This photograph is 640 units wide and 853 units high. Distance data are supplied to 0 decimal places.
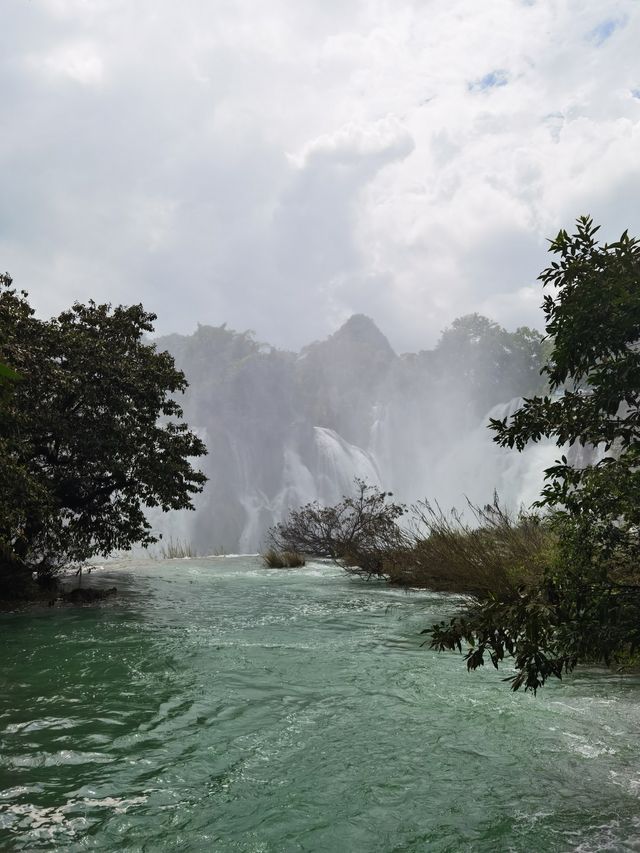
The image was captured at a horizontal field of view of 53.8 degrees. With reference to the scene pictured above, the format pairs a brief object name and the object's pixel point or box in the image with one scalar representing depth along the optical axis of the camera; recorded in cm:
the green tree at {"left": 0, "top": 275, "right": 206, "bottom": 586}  1167
